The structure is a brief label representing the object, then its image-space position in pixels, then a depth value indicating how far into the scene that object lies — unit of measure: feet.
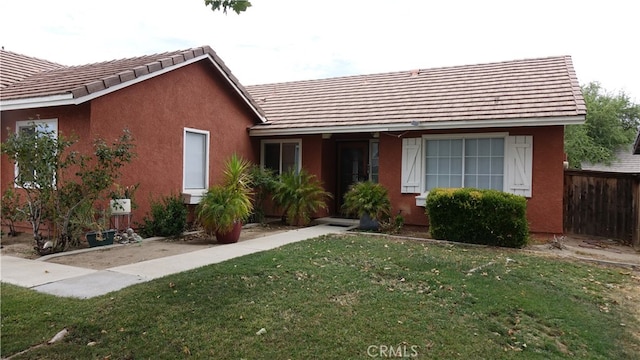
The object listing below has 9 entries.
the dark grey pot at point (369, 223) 36.22
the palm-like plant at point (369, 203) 35.60
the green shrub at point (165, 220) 31.68
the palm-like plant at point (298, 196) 38.55
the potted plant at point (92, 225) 25.96
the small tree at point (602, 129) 97.76
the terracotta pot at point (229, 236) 29.66
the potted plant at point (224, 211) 29.22
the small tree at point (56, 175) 24.16
